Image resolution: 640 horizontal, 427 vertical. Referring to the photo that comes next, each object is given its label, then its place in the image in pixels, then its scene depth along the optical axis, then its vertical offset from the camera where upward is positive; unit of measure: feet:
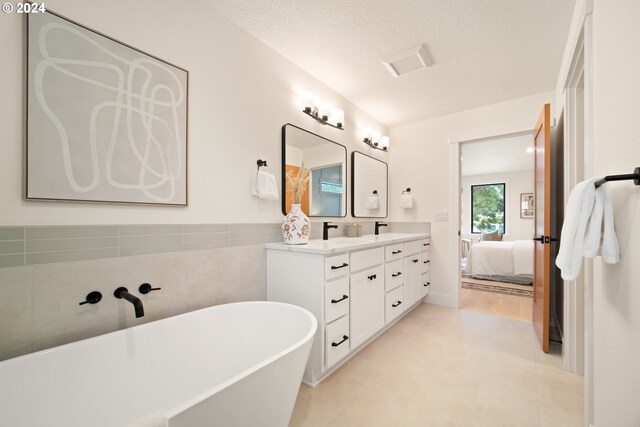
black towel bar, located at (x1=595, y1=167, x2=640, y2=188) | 2.21 +0.33
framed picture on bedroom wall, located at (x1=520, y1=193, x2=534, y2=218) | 21.57 +0.83
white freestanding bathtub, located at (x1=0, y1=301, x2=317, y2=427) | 2.91 -2.15
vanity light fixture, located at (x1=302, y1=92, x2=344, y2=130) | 7.83 +3.22
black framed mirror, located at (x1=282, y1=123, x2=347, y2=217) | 7.13 +1.41
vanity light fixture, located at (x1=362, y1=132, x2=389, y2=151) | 10.69 +3.07
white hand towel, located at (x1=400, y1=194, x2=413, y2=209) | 11.37 +0.60
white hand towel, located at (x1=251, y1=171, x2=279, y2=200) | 6.19 +0.67
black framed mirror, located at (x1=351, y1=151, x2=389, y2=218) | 9.85 +1.14
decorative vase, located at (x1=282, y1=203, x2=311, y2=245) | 6.33 -0.31
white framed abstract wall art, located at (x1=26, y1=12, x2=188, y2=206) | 3.58 +1.48
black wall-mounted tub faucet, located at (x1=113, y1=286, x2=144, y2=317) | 3.69 -1.25
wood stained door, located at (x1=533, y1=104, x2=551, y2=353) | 6.89 -0.40
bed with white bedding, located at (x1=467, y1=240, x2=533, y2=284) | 13.76 -2.53
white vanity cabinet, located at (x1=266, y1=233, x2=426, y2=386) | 5.59 -1.75
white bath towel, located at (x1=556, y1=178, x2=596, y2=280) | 2.65 -0.12
